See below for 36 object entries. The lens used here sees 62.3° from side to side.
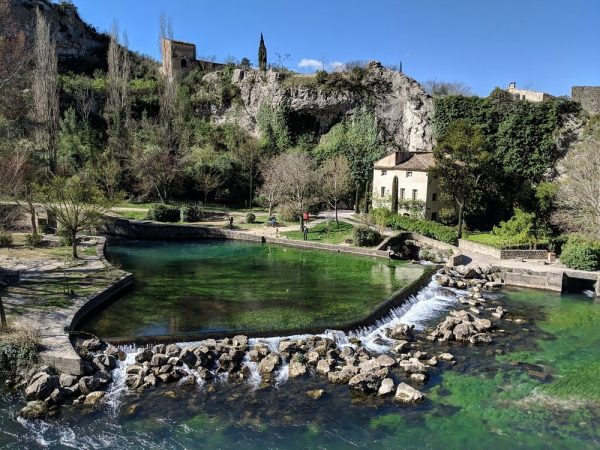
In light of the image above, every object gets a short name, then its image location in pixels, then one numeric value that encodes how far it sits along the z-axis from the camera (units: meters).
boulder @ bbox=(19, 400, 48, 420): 14.22
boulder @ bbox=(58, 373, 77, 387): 15.58
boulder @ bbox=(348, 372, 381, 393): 16.30
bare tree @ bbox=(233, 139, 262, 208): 54.84
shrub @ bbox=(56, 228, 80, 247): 31.86
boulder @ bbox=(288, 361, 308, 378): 17.23
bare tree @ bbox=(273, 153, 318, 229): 41.56
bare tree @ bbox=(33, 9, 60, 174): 48.84
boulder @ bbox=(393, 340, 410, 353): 19.45
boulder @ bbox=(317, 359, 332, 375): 17.42
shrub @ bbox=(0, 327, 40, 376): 16.14
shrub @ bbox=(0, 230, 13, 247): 30.29
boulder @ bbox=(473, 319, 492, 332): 21.86
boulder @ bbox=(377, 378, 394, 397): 16.03
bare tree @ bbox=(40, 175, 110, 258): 27.76
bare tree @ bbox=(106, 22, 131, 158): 59.19
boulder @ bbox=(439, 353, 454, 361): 18.88
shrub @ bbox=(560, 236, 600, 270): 29.48
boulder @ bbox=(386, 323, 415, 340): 20.97
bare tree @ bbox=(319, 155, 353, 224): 43.75
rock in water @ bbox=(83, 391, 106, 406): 15.06
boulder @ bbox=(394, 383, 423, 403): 15.77
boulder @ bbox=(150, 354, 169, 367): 17.12
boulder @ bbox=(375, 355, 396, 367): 17.86
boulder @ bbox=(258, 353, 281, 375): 17.34
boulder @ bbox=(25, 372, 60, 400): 14.91
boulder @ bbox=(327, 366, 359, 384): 16.88
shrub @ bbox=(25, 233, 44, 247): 31.09
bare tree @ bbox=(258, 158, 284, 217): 44.09
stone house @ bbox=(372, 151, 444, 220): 43.06
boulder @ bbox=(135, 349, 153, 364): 17.44
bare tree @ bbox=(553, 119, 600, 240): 31.47
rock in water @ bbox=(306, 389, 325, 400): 15.88
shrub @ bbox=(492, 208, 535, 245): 34.09
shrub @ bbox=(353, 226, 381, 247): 36.69
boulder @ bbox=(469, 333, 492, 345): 20.61
